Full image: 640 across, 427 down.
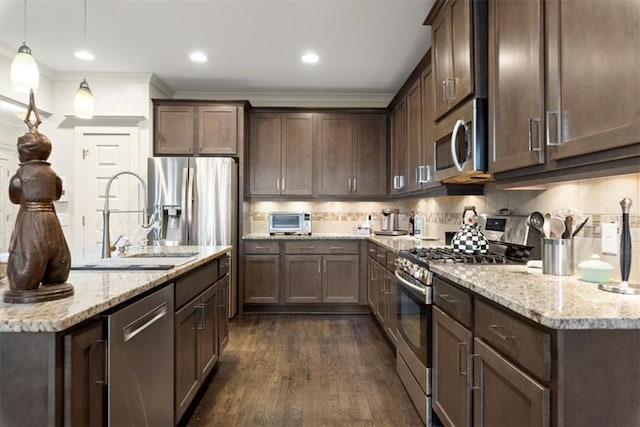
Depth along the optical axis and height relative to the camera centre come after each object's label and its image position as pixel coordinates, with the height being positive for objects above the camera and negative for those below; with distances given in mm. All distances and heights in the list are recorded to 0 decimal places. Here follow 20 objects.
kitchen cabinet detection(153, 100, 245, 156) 4340 +1065
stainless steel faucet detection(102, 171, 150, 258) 2104 -118
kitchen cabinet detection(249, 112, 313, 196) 4578 +817
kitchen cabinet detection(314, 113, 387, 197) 4617 +806
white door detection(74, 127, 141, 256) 4238 +597
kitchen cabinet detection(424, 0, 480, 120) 2033 +1020
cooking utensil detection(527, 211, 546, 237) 1805 -10
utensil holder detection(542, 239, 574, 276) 1613 -165
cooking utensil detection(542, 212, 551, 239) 1697 -32
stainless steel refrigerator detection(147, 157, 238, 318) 4043 +230
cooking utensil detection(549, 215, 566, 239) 1652 -36
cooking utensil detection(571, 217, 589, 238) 1580 -43
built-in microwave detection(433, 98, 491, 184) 2000 +440
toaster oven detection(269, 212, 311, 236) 4574 -50
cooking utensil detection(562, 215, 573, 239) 1639 -44
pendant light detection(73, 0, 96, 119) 2434 +771
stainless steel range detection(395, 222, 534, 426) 2029 -499
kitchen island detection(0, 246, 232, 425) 984 -396
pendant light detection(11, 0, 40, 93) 2002 +801
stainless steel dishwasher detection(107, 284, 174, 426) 1269 -566
